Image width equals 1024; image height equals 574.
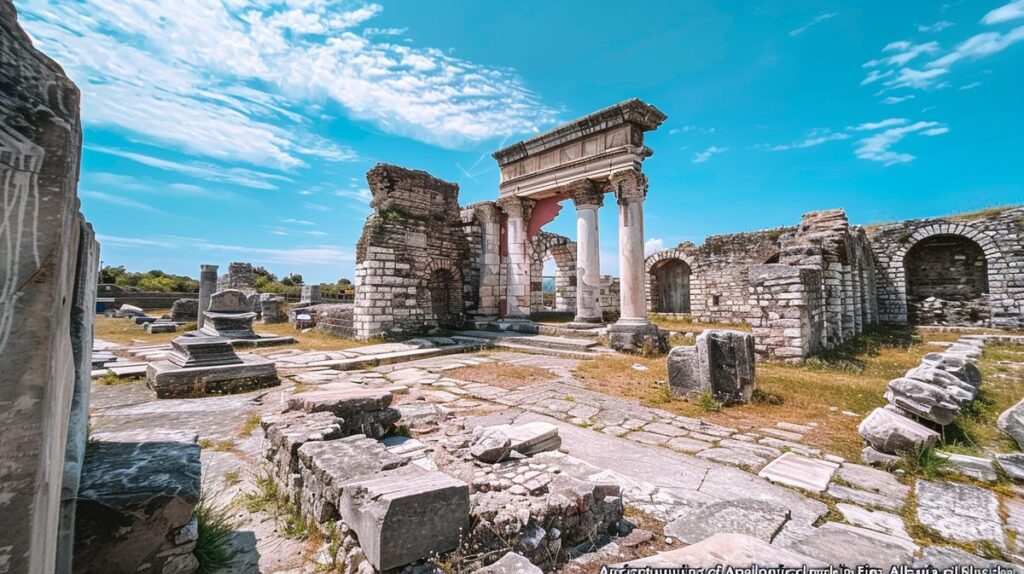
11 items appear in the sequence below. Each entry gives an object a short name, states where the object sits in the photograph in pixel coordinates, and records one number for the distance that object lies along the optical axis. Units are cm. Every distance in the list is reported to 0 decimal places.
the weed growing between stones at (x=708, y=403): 495
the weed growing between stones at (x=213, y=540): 201
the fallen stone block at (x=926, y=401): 377
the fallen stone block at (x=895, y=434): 338
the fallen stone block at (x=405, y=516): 184
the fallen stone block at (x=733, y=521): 236
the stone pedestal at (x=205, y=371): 560
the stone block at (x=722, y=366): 515
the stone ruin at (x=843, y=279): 802
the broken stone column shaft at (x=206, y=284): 1416
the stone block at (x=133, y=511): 160
